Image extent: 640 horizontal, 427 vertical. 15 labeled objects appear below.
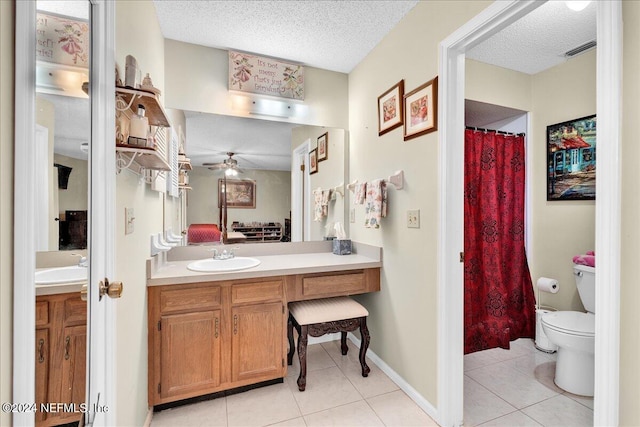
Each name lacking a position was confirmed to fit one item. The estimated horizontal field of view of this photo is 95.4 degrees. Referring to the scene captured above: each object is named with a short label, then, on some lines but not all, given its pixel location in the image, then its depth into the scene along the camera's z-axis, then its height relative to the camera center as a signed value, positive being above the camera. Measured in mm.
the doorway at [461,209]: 961 +34
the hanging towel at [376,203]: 2068 +70
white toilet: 1796 -820
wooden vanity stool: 1942 -723
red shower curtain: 2445 -282
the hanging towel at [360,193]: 2279 +163
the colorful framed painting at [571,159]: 2205 +427
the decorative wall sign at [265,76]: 2295 +1118
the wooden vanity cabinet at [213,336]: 1688 -761
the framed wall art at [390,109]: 1965 +742
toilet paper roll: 2376 -594
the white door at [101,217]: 932 -15
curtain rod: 2480 +714
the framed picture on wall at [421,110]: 1655 +619
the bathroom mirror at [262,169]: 2320 +376
